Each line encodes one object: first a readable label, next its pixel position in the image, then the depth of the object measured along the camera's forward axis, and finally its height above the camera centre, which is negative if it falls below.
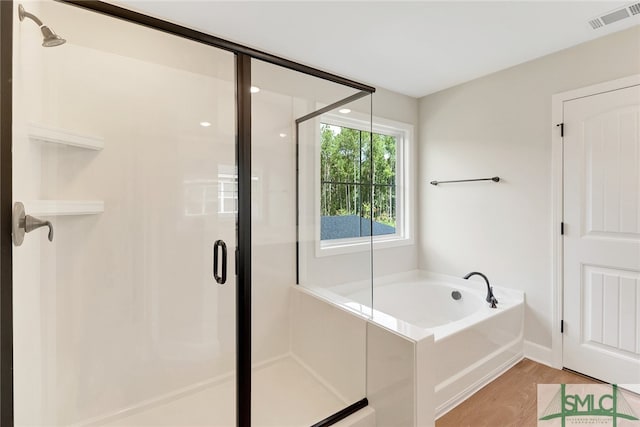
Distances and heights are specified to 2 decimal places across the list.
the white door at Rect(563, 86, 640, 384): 1.88 -0.19
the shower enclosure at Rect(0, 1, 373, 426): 1.39 -0.14
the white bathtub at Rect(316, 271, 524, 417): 1.79 -0.86
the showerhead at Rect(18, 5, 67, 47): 1.10 +0.72
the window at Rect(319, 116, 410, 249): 2.40 +0.21
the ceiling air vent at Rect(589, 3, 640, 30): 1.69 +1.14
